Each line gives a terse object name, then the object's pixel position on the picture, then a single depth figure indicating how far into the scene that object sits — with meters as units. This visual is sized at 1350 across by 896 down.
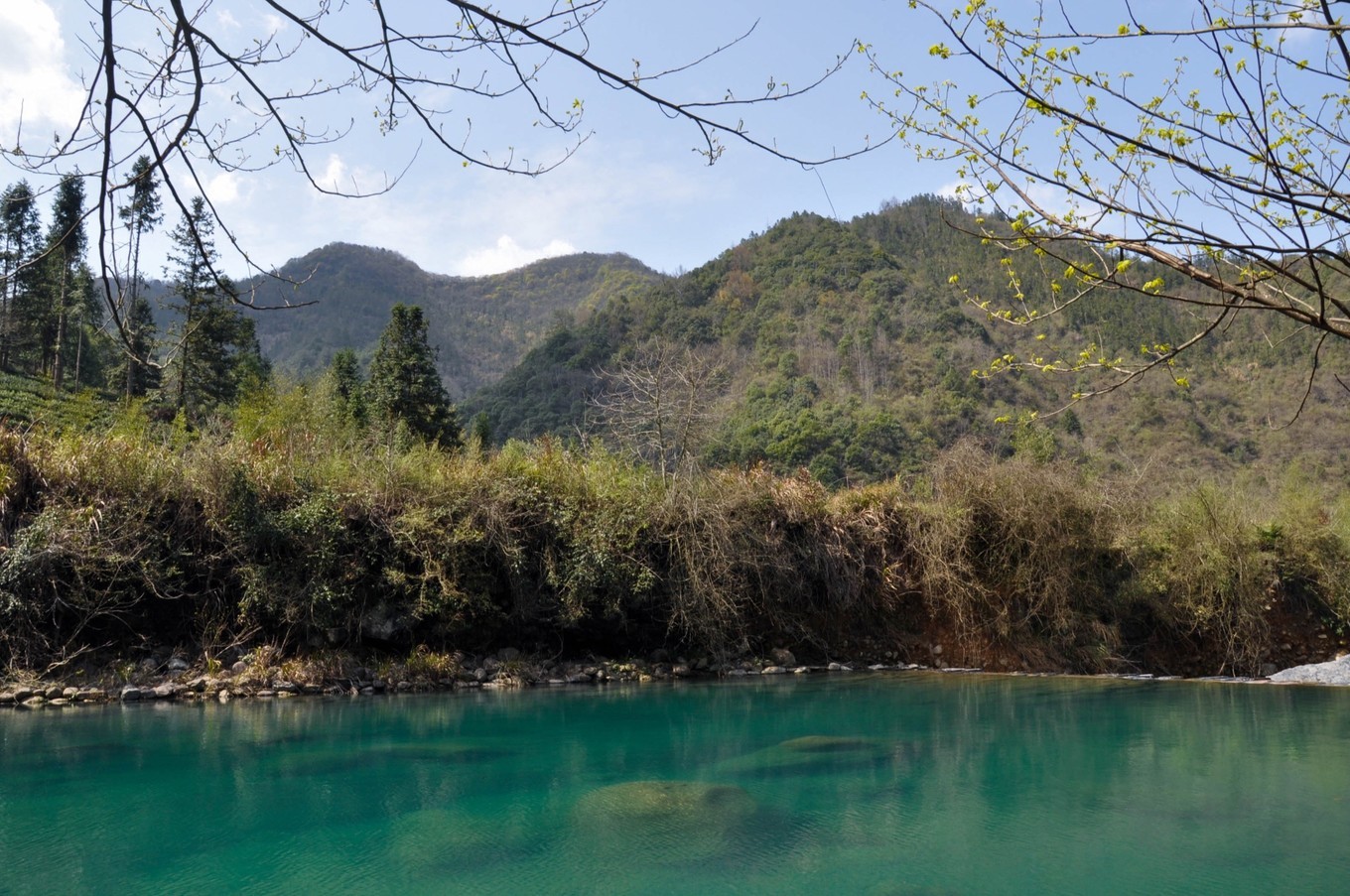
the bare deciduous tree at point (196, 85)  2.20
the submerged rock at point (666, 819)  4.32
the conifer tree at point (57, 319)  29.76
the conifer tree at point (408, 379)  23.44
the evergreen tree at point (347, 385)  24.86
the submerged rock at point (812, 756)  6.10
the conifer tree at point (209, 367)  22.12
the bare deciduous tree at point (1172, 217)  2.35
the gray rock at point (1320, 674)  11.19
